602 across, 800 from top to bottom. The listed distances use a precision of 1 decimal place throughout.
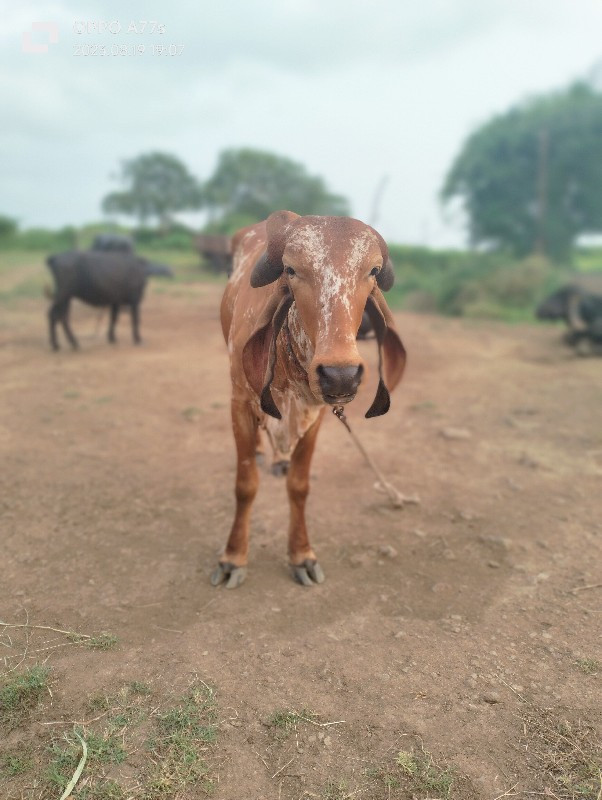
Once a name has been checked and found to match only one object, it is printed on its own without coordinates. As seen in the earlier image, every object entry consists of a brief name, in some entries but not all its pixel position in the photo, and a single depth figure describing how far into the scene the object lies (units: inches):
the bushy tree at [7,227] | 1309.9
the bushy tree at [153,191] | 1772.9
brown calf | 98.1
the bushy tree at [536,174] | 864.3
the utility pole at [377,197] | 564.4
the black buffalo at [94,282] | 370.0
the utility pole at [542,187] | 824.3
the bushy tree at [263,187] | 1494.8
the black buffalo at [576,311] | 399.5
